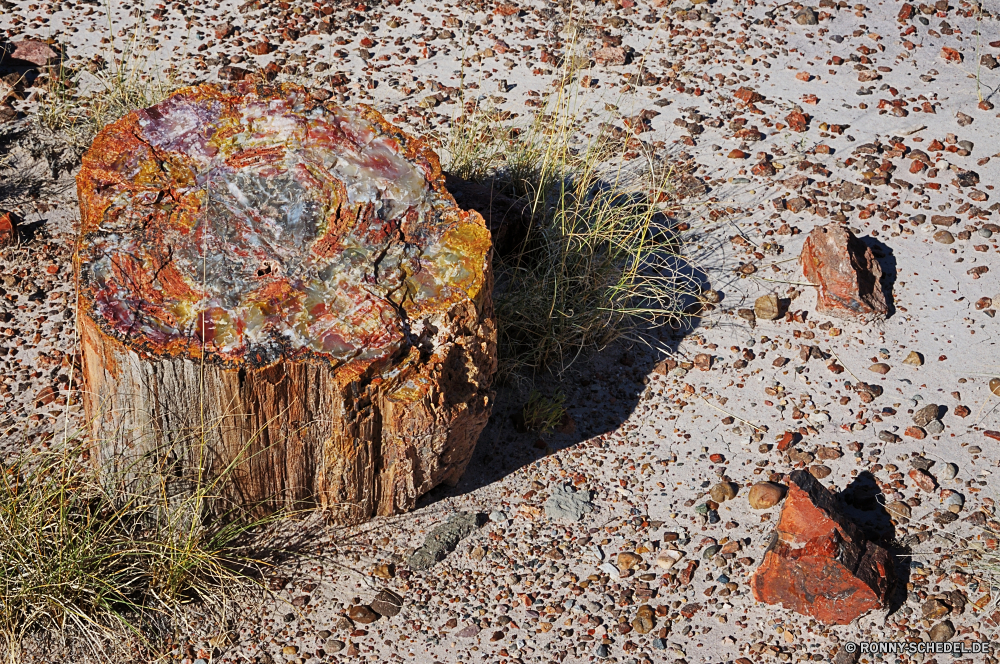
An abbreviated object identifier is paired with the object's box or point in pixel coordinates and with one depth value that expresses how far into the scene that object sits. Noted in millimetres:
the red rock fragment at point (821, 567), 2809
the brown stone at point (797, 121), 4551
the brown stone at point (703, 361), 3629
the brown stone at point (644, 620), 2857
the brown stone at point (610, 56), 4945
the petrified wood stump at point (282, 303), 2654
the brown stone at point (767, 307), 3773
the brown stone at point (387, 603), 2887
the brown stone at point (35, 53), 4738
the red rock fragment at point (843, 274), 3746
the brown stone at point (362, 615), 2867
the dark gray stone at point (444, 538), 3020
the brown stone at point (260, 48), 4887
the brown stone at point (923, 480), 3199
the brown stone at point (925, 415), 3400
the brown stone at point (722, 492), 3197
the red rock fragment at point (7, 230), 3848
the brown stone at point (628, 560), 3014
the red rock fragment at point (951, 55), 4953
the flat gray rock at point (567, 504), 3166
